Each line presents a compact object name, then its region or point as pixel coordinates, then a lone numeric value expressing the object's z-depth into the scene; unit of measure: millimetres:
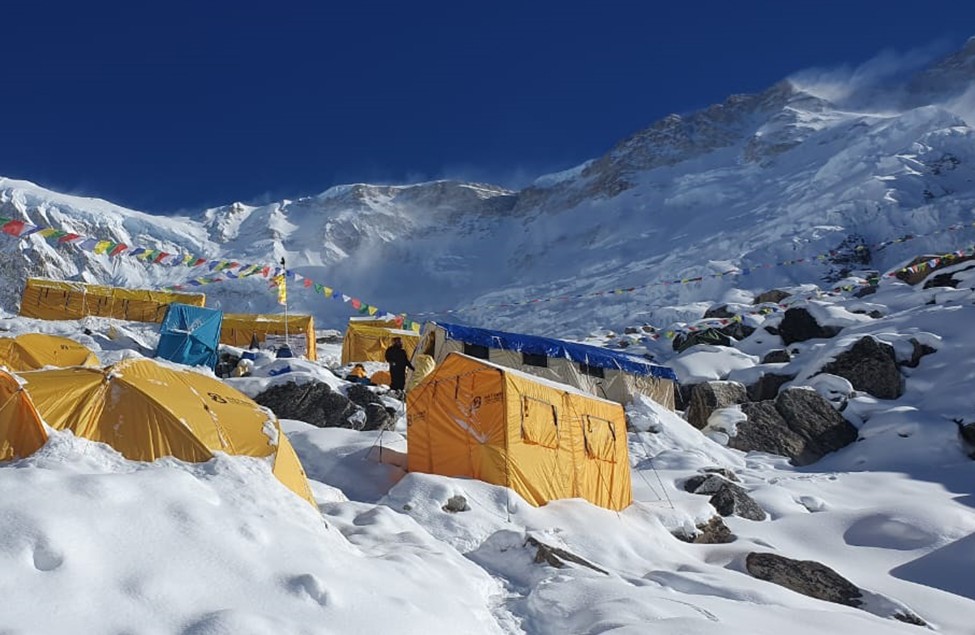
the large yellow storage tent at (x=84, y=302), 31156
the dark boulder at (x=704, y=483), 14727
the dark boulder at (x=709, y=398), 24125
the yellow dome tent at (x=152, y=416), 7957
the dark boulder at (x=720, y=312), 44625
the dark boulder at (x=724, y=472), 16281
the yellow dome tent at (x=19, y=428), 7035
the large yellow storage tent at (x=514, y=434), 11367
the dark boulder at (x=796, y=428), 21219
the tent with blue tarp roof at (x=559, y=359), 21625
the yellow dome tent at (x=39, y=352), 18688
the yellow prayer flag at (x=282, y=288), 26906
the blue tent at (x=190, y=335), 24766
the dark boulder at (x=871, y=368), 24391
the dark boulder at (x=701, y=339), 35969
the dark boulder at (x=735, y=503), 13812
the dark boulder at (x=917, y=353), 25562
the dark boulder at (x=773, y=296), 48500
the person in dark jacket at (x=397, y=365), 20078
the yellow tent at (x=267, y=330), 31234
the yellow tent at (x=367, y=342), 31047
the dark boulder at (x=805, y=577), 9219
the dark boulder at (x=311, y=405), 16672
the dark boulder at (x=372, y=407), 16797
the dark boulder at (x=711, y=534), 11773
